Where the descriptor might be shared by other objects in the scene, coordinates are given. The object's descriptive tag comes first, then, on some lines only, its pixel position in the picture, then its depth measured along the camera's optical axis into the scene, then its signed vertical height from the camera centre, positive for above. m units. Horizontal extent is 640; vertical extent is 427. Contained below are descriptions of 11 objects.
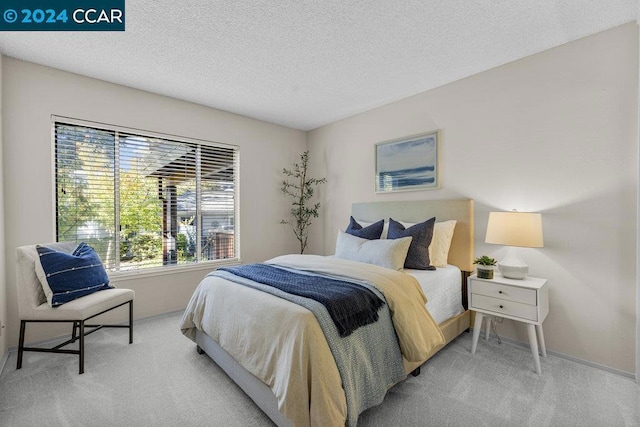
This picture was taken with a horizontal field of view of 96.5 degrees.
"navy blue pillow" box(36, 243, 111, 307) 2.25 -0.51
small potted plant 2.40 -0.48
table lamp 2.23 -0.19
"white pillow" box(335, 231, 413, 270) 2.48 -0.37
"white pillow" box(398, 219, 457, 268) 2.76 -0.31
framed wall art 3.21 +0.57
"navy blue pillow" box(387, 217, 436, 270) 2.63 -0.31
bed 1.38 -0.78
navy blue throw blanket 1.61 -0.51
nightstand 2.13 -0.71
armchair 2.17 -0.73
